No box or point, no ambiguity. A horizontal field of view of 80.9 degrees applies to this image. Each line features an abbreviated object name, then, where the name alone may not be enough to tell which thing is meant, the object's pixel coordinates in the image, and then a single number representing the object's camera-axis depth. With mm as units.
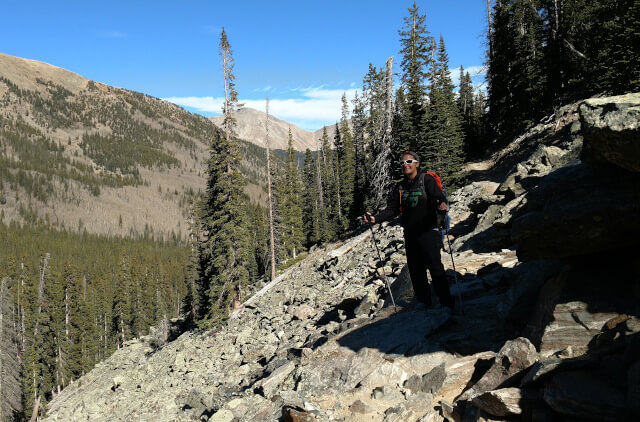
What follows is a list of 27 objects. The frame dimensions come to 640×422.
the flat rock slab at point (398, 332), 6324
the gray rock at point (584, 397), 2995
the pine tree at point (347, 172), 50350
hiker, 6211
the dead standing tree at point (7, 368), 32500
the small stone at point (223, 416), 7793
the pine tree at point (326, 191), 52906
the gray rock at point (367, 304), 10891
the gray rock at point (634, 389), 2818
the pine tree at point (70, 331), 53469
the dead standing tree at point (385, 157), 27198
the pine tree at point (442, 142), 26234
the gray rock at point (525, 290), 5566
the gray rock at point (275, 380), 7727
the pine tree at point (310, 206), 58306
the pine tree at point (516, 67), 28859
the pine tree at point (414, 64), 32188
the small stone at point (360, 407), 5406
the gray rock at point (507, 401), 3695
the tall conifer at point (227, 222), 24938
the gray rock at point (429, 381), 5176
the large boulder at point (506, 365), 4293
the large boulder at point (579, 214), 3996
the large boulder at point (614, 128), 3635
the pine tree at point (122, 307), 63000
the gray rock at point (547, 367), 3555
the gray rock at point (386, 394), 5454
